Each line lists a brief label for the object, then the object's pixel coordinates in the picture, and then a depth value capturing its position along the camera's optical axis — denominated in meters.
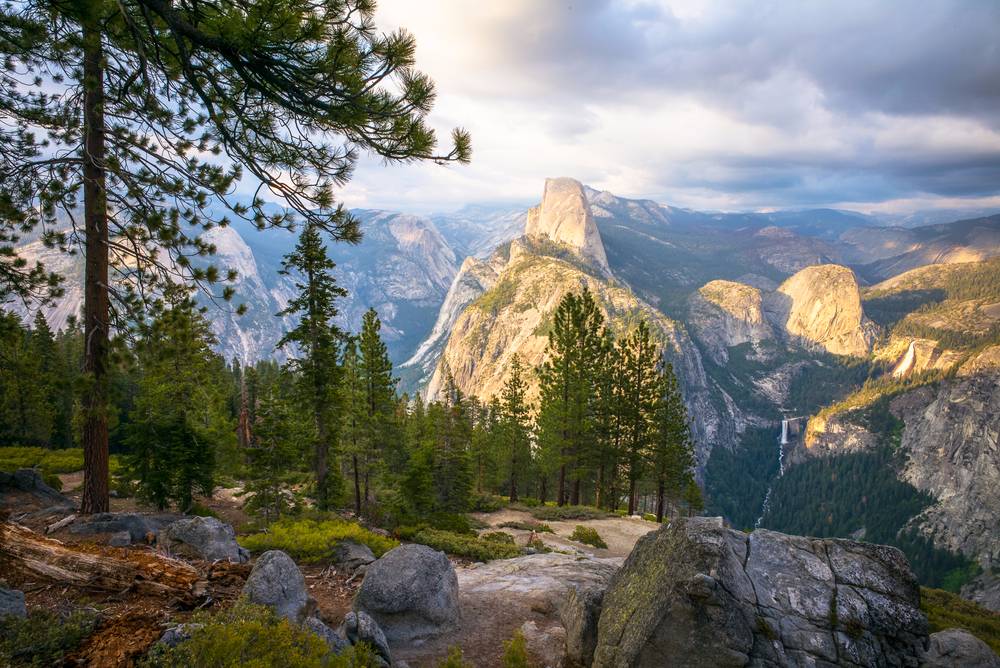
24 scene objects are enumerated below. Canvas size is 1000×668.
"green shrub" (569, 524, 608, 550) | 24.80
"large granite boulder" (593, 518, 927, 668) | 6.83
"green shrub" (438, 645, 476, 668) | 7.68
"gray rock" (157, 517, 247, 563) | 11.02
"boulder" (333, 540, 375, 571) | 12.88
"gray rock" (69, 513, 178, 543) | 11.35
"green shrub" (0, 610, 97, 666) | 5.30
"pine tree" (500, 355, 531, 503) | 43.28
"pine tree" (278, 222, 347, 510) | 23.61
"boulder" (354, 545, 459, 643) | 9.70
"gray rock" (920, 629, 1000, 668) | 6.88
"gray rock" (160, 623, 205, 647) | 5.96
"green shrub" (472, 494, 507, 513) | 35.97
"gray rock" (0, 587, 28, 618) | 6.05
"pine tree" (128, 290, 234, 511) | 21.55
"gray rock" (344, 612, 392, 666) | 8.01
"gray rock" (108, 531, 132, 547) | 10.83
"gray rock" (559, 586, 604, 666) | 8.72
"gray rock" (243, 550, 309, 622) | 8.16
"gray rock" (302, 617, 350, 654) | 7.02
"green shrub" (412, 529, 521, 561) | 17.00
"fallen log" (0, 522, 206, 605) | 7.75
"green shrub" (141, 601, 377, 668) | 5.14
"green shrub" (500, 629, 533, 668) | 8.13
